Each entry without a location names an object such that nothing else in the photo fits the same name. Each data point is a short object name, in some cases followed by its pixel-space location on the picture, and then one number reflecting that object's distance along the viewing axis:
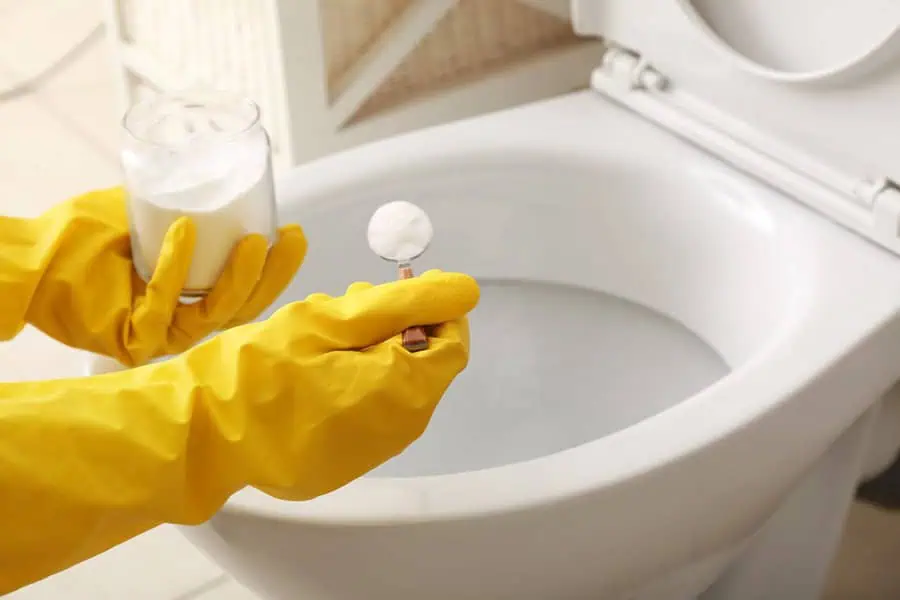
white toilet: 0.64
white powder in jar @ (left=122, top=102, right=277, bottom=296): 0.65
